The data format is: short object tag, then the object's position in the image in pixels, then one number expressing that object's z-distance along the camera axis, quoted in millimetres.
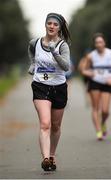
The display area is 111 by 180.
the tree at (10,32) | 83750
